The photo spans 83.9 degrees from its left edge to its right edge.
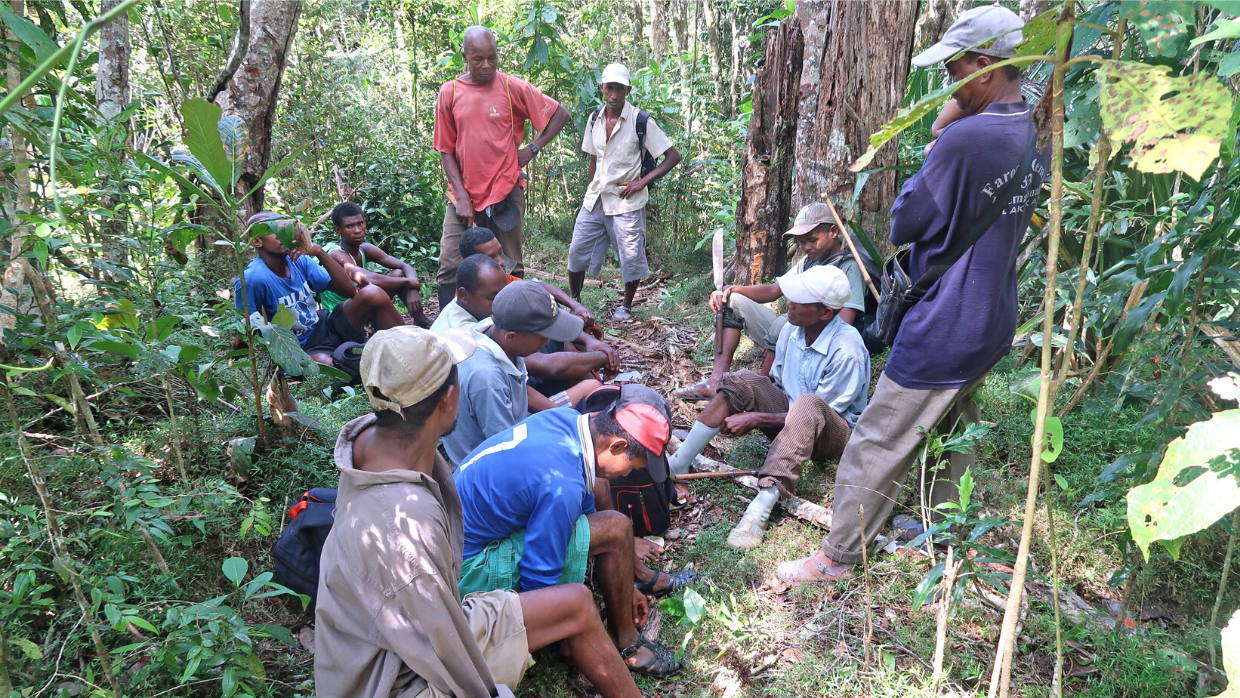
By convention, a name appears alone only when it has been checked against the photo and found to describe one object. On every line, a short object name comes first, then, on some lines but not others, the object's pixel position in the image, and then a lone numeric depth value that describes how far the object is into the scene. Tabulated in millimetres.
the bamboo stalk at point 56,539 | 1956
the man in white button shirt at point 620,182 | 6582
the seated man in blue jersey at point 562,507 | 2648
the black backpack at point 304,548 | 2678
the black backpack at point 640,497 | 3627
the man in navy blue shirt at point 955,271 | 2557
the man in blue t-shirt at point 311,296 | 4469
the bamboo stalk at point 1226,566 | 2160
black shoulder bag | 2592
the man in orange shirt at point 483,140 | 5738
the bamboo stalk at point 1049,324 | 1379
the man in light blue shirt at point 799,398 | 3715
